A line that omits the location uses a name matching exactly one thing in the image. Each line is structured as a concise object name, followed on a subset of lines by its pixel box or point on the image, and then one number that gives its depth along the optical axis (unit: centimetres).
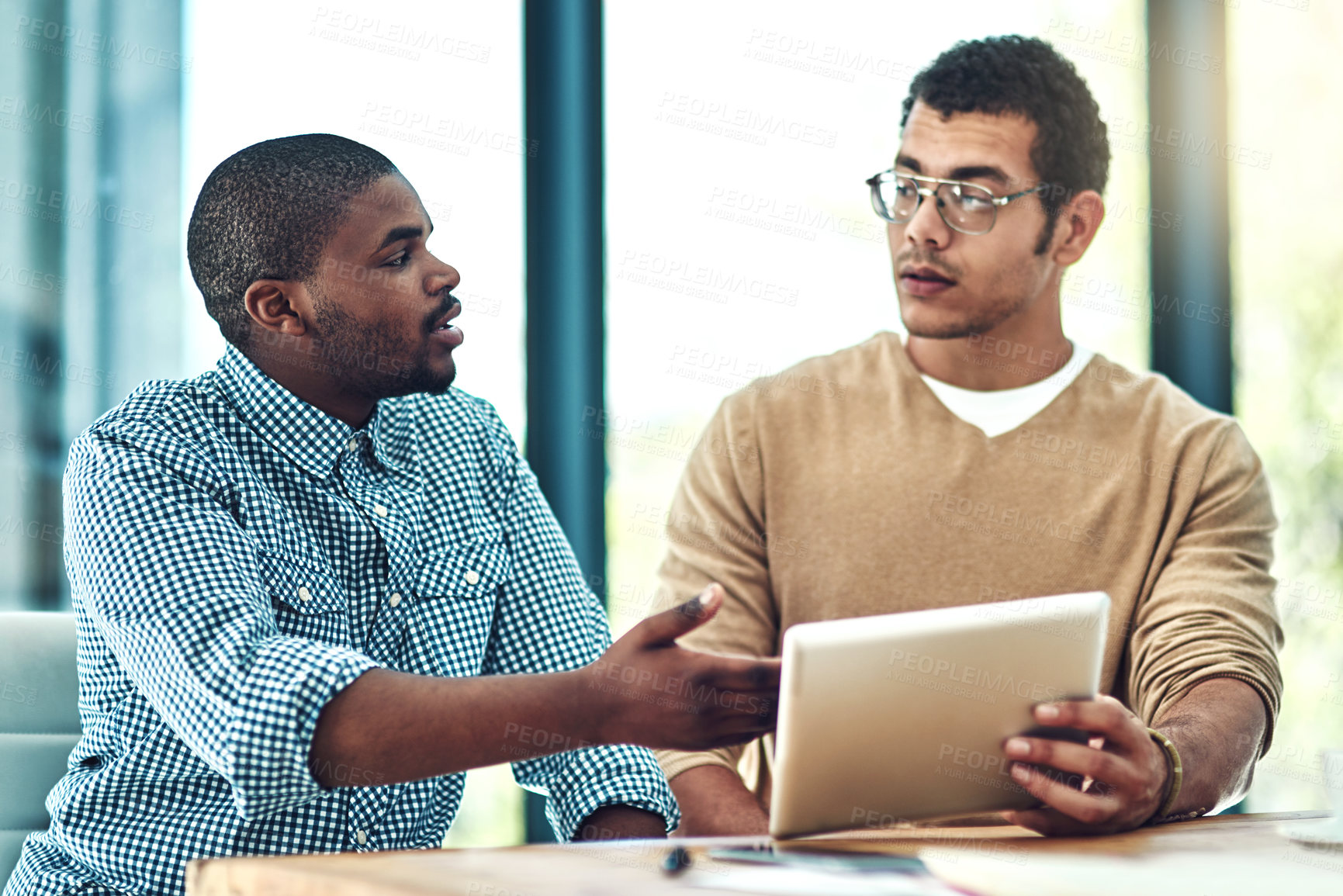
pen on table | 185
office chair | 223
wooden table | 175
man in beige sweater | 235
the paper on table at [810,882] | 171
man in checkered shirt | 205
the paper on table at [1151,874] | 177
